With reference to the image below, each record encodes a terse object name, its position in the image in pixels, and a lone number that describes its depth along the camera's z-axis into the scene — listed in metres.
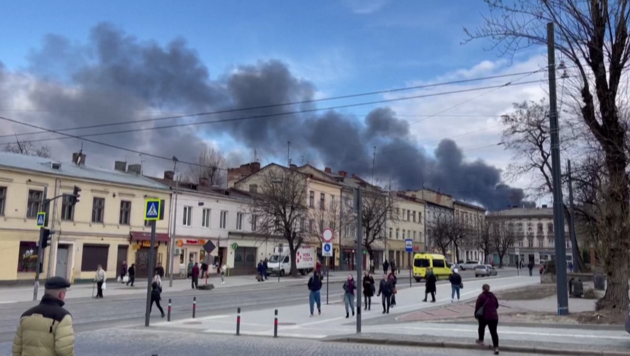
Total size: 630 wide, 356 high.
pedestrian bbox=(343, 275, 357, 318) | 20.97
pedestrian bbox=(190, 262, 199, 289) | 36.75
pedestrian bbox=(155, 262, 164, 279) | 35.17
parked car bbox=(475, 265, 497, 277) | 61.75
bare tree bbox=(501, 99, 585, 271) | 41.25
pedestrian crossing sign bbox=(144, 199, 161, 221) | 17.20
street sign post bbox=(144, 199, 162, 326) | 16.75
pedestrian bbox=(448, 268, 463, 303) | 26.53
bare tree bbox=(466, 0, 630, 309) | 16.78
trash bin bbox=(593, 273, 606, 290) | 31.05
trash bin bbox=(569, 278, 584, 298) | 26.66
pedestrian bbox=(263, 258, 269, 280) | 45.87
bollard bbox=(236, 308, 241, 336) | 15.47
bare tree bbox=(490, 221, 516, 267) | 103.06
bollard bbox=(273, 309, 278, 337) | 15.08
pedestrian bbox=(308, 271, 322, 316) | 21.12
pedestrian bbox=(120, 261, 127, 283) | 40.00
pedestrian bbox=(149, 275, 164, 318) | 19.36
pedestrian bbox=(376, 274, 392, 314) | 22.02
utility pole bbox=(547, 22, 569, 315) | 18.62
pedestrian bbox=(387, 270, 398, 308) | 22.87
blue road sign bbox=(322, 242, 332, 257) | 24.73
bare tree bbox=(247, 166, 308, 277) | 51.47
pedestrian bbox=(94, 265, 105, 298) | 28.56
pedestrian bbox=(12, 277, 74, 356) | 4.94
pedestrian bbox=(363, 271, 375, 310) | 21.91
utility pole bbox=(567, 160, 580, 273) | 36.10
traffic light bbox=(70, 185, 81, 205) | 29.09
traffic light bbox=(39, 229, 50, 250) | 27.64
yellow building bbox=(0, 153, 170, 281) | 36.06
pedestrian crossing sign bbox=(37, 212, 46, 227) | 28.31
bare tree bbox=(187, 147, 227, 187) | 76.19
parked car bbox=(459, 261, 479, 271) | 81.93
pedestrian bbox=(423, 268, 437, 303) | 26.58
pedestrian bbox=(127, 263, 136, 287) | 37.38
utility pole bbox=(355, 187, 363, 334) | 15.45
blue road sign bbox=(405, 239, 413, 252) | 33.92
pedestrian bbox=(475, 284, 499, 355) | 12.60
